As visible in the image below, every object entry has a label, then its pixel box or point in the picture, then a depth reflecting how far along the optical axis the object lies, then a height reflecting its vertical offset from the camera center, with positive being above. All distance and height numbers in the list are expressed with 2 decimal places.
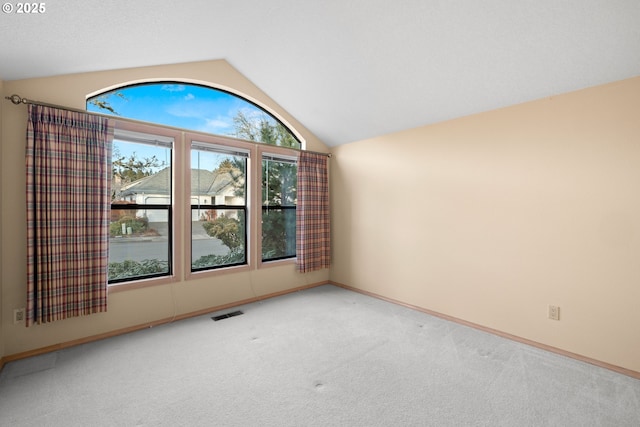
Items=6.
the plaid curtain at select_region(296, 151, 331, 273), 4.24 +0.03
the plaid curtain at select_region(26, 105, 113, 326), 2.36 +0.05
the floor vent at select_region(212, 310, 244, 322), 3.23 -1.13
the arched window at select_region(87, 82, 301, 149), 3.35 +1.38
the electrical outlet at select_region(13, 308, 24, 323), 2.36 -0.79
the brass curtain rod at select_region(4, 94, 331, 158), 2.32 +0.96
